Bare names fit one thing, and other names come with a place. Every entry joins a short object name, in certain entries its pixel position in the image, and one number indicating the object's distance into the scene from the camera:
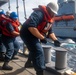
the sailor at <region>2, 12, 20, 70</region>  2.41
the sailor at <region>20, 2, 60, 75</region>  1.84
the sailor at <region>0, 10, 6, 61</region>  2.87
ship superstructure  19.37
